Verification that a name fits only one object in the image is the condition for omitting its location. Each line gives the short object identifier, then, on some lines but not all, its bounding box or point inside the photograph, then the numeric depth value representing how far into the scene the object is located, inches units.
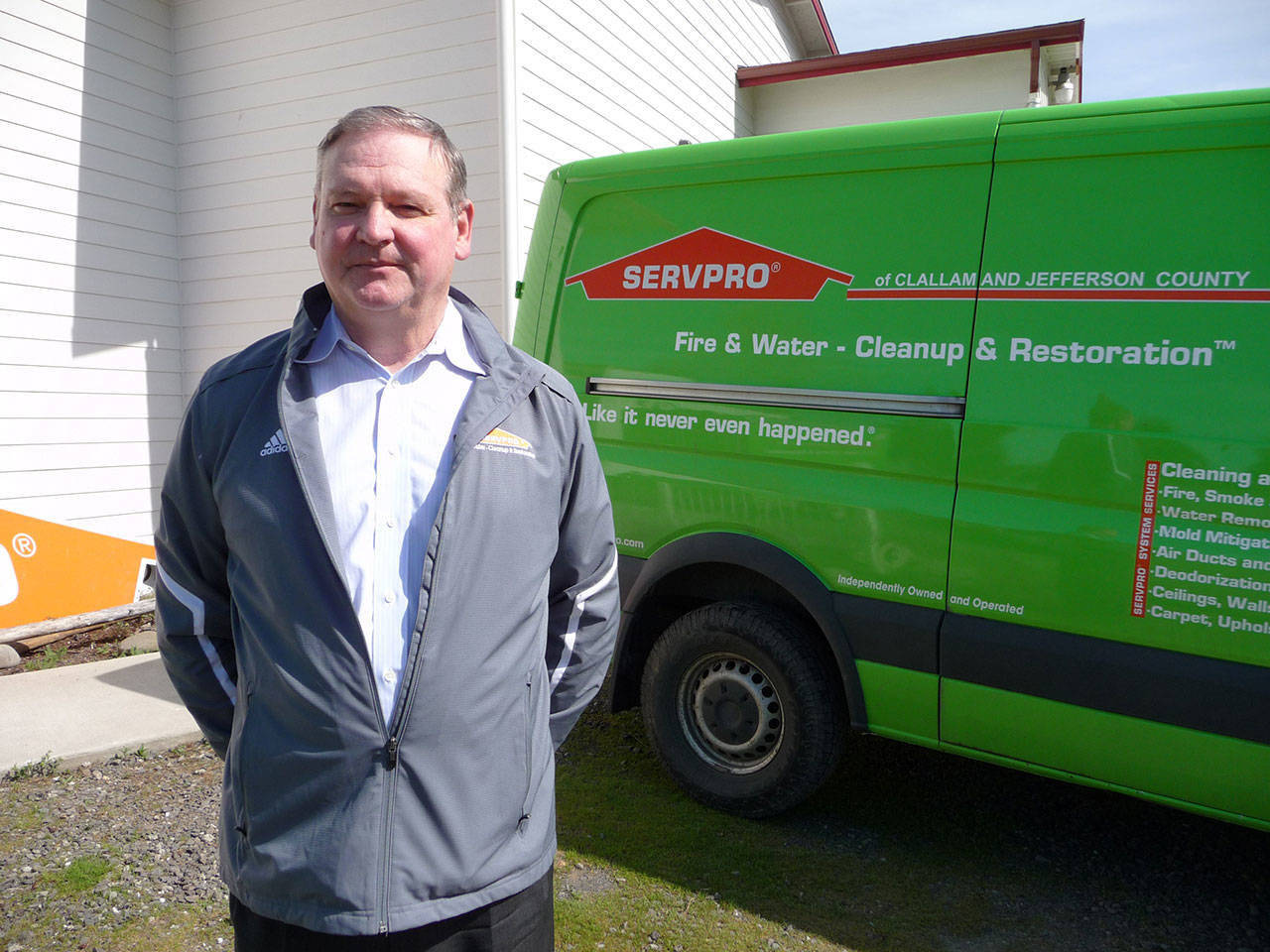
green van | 105.7
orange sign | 245.8
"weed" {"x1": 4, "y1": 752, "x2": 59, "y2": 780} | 161.3
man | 59.1
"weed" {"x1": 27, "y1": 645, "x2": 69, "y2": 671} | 228.2
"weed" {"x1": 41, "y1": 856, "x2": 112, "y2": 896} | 127.0
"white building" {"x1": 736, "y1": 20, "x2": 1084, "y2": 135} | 352.5
